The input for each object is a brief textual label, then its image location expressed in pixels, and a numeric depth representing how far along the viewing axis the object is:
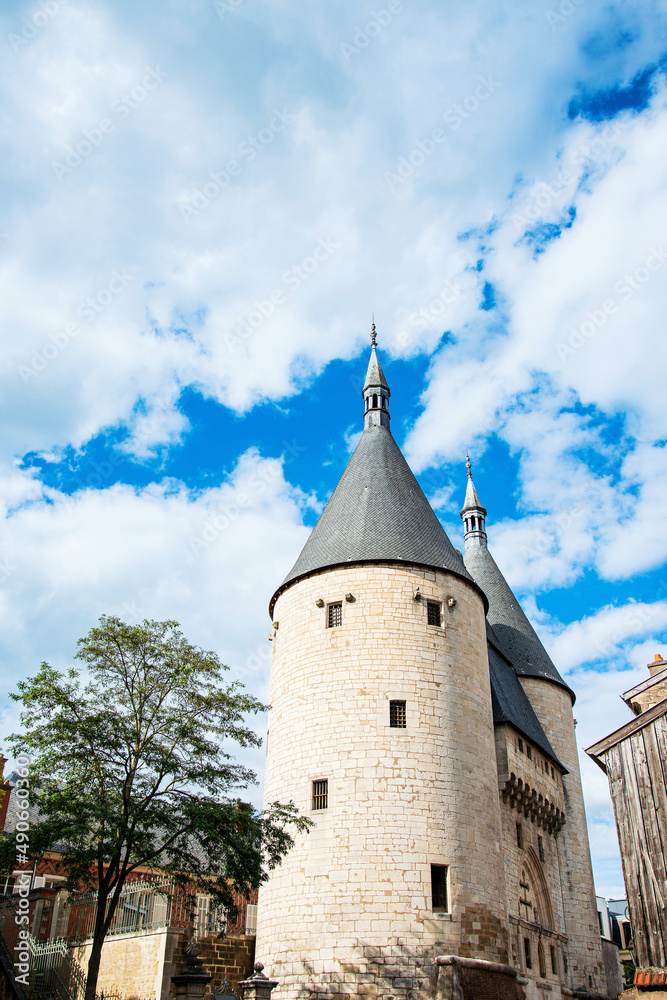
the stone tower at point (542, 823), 22.83
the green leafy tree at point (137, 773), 12.82
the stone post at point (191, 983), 13.19
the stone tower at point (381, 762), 17.12
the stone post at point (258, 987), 13.87
